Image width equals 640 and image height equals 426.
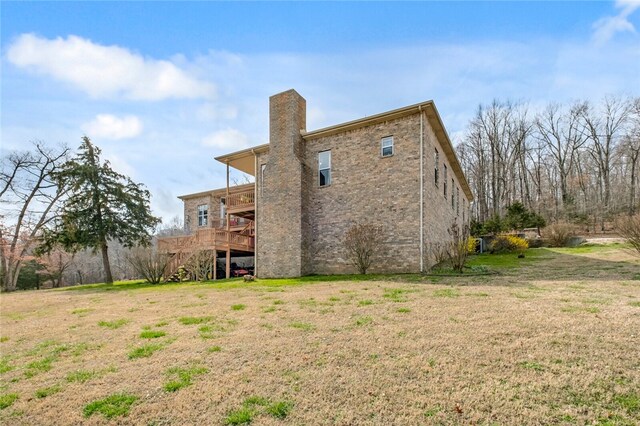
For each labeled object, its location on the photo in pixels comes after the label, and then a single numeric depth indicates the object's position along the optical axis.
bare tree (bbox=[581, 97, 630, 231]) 32.03
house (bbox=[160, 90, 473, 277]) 13.55
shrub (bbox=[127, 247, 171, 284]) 17.84
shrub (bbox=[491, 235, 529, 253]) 20.97
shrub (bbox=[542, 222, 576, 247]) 21.98
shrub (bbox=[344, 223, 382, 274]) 13.62
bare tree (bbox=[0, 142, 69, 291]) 24.52
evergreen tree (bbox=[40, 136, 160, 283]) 20.83
